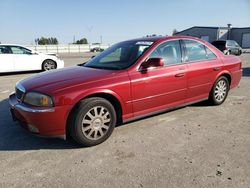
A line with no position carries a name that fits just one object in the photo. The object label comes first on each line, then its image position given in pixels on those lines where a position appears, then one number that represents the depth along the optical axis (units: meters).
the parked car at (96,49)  45.05
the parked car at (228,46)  15.72
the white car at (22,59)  8.15
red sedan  2.57
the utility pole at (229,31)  36.83
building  35.18
